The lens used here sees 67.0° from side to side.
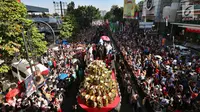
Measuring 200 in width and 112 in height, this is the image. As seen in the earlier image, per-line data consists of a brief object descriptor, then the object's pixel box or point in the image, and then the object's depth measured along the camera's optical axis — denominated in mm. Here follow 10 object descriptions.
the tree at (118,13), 74588
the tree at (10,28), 11594
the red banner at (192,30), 25469
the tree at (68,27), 36878
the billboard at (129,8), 42391
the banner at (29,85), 9812
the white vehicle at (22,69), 14760
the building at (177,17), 27578
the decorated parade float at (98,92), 7324
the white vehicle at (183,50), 20206
